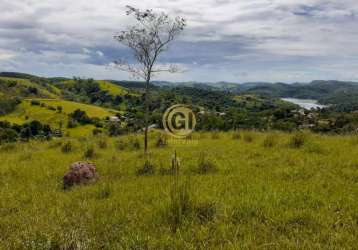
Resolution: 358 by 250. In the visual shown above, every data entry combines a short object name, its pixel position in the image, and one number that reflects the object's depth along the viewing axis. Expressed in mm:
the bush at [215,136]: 15684
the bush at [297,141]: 11664
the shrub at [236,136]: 15037
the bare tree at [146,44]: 11172
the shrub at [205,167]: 8305
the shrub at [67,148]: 13117
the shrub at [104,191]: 6289
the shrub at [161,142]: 13934
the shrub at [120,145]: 13683
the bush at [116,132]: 21438
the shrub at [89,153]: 11602
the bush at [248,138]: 13895
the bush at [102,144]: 14156
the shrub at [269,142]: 12148
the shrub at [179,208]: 4805
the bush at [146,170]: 8398
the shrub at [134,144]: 13484
